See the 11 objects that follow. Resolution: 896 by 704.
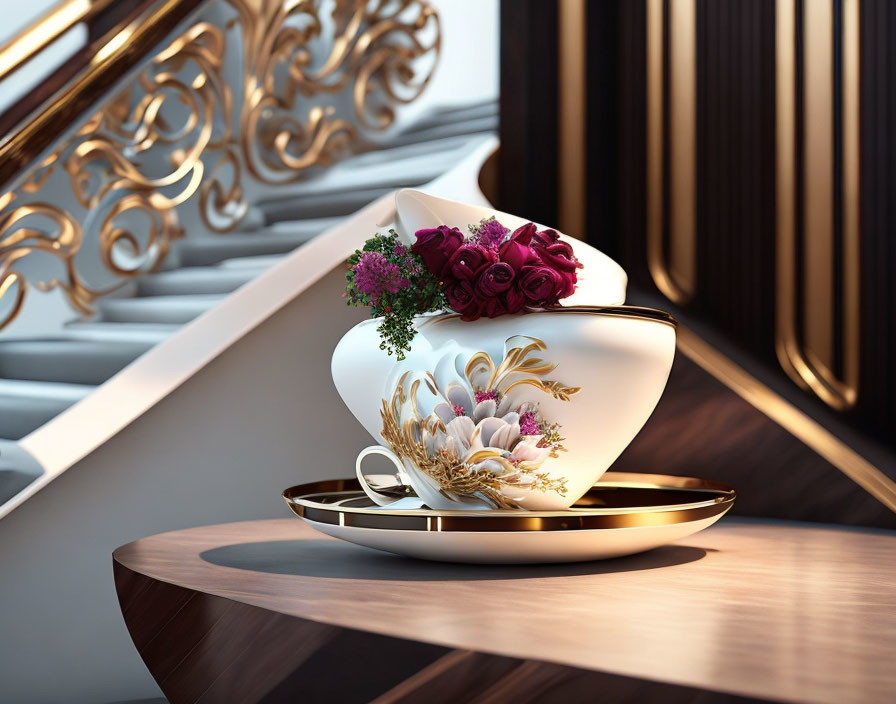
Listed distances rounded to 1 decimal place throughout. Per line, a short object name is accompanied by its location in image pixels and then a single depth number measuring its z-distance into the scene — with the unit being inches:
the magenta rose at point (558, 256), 29.0
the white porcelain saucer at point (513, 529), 26.3
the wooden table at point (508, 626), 17.4
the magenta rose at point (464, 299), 28.2
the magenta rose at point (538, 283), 28.0
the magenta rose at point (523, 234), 29.1
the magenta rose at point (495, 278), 27.7
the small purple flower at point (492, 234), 29.3
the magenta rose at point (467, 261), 28.2
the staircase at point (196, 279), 80.4
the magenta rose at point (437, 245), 28.8
